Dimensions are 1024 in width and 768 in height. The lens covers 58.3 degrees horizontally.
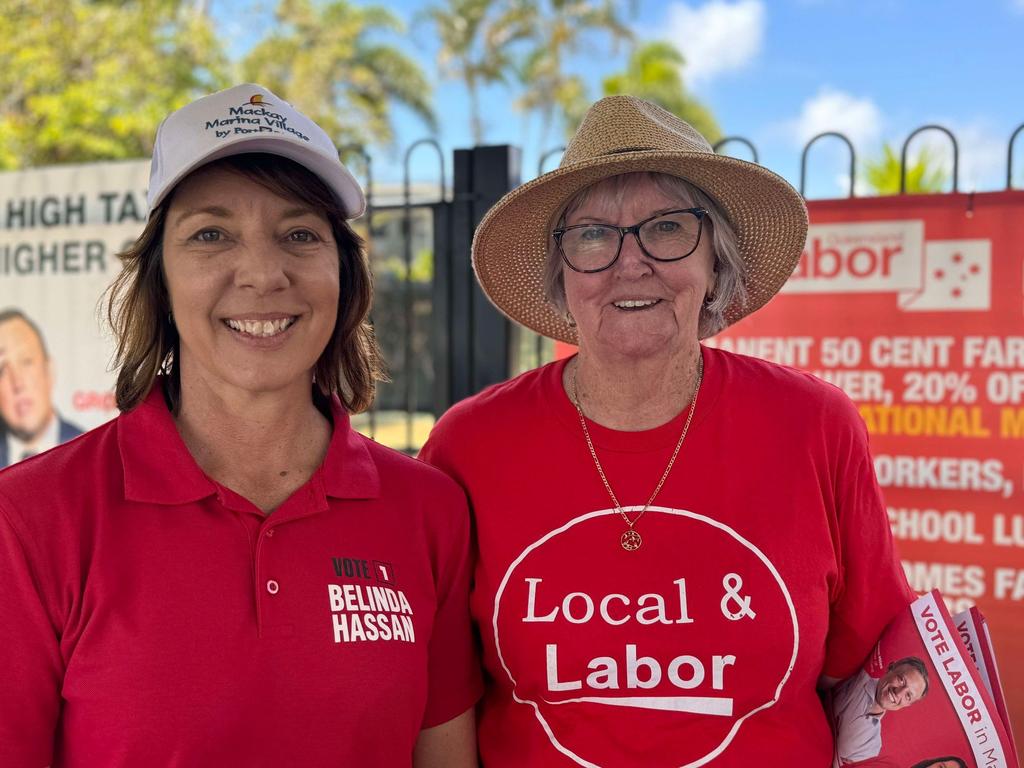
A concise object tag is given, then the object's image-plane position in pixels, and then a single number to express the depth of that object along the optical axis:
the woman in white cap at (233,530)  1.50
